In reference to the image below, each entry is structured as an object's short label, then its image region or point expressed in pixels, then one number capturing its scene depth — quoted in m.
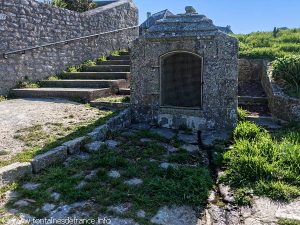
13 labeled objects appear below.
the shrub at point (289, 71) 5.46
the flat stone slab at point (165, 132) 4.23
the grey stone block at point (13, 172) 2.70
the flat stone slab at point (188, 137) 4.05
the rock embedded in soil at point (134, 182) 2.79
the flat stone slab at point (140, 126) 4.61
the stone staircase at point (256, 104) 4.90
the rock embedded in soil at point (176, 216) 2.24
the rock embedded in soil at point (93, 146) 3.54
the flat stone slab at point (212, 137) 3.98
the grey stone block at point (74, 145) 3.41
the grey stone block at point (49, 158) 2.99
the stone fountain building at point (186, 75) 4.37
